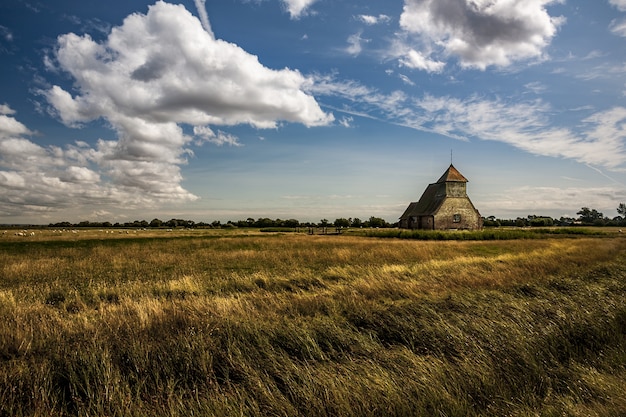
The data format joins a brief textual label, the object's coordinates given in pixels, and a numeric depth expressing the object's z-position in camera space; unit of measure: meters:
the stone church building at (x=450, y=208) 56.34
